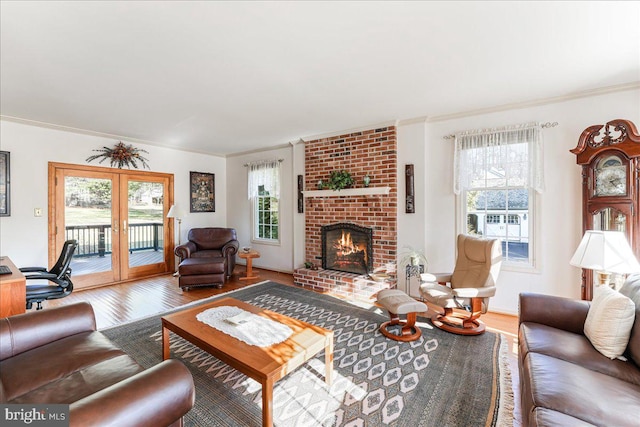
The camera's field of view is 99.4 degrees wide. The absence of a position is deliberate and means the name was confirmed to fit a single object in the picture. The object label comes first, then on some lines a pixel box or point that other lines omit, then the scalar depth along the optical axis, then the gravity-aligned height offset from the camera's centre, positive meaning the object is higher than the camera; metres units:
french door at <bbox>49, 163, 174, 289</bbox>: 4.18 -0.15
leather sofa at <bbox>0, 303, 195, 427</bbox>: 0.97 -0.79
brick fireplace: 4.01 +0.13
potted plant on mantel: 4.34 +0.50
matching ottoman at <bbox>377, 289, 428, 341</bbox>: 2.56 -0.94
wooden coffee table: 1.51 -0.89
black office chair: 2.75 -0.73
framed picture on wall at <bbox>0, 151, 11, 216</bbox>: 3.65 +0.38
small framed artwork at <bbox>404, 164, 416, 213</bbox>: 3.86 +0.28
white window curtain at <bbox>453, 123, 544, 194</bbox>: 3.14 +0.64
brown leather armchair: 4.66 -0.61
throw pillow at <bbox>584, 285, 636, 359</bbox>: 1.56 -0.68
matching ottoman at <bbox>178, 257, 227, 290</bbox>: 4.21 -0.96
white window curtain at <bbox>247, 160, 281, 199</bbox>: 5.49 +0.72
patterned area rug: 1.67 -1.25
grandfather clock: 2.50 +0.29
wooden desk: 2.12 -0.65
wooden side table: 4.98 -0.88
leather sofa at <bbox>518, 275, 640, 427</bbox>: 1.15 -0.85
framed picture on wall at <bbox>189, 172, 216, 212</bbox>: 5.80 +0.45
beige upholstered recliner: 2.71 -0.80
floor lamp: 5.05 -0.02
